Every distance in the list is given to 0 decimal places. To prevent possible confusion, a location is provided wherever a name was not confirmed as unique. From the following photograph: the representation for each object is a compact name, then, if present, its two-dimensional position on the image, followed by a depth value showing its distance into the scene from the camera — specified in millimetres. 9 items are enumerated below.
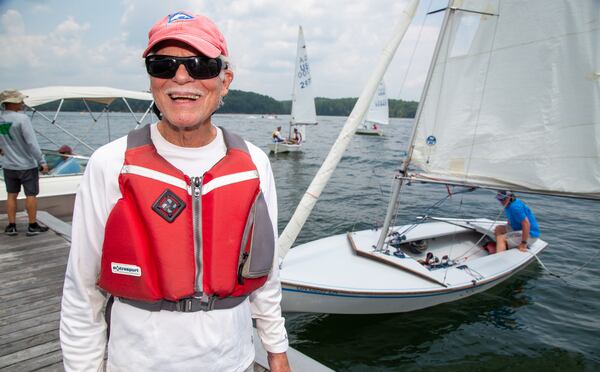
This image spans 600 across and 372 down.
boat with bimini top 7557
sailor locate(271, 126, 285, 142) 27531
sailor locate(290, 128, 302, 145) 29781
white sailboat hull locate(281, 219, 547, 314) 4980
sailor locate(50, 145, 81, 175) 8289
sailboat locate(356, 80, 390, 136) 41500
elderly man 1215
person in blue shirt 7324
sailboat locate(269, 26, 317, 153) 27516
